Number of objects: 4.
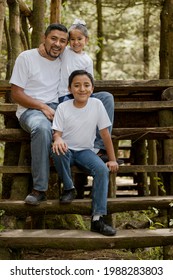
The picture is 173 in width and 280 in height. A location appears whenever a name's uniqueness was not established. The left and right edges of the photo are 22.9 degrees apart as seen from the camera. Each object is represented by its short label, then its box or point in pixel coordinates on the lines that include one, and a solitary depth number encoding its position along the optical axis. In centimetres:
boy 426
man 434
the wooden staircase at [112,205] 395
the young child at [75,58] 485
